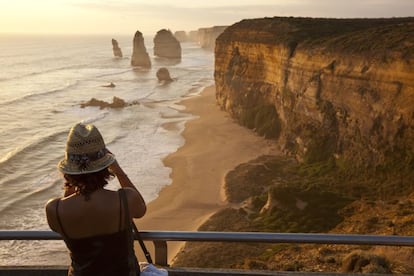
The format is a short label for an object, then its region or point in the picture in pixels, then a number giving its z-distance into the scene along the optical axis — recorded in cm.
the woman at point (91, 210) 273
